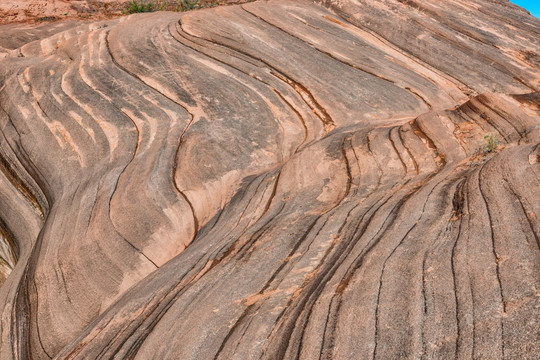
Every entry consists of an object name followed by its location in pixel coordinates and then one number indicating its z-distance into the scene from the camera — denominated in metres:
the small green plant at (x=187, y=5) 21.50
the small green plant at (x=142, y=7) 21.68
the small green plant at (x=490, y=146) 7.82
